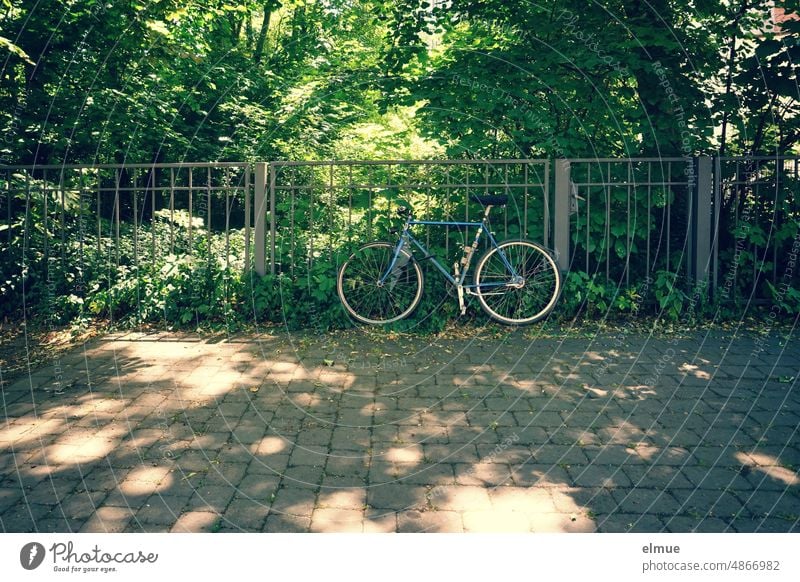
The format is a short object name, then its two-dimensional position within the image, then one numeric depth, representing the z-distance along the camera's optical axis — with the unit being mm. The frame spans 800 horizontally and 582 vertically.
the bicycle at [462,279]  7922
